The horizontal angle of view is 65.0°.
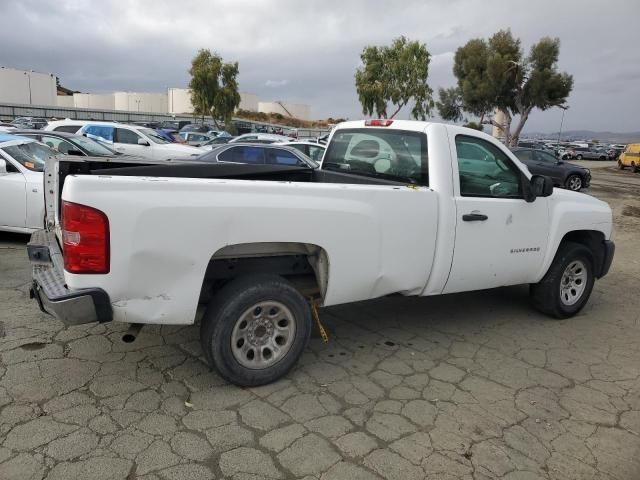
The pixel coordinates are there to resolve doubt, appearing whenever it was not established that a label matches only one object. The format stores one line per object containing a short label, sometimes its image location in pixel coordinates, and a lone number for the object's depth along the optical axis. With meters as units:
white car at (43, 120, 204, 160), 15.07
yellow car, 33.62
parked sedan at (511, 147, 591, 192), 19.34
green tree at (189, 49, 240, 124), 38.78
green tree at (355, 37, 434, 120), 31.67
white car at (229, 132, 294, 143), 21.93
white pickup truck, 2.83
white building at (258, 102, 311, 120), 108.31
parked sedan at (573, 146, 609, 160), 52.38
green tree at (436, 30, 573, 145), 36.44
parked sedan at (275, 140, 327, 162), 14.33
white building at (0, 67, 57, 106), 72.38
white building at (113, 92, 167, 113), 97.44
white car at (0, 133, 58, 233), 6.68
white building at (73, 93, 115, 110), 100.12
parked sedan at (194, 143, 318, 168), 11.77
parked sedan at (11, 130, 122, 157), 10.17
